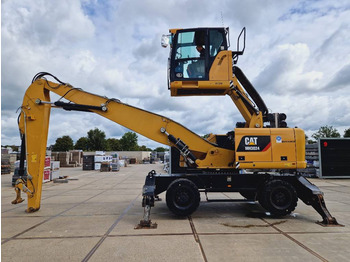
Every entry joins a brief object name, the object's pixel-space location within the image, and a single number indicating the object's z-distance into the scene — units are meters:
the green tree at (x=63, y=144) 81.06
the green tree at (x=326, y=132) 59.38
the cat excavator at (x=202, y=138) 6.85
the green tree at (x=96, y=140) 82.38
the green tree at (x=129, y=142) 94.88
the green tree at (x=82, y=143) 86.47
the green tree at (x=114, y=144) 95.62
